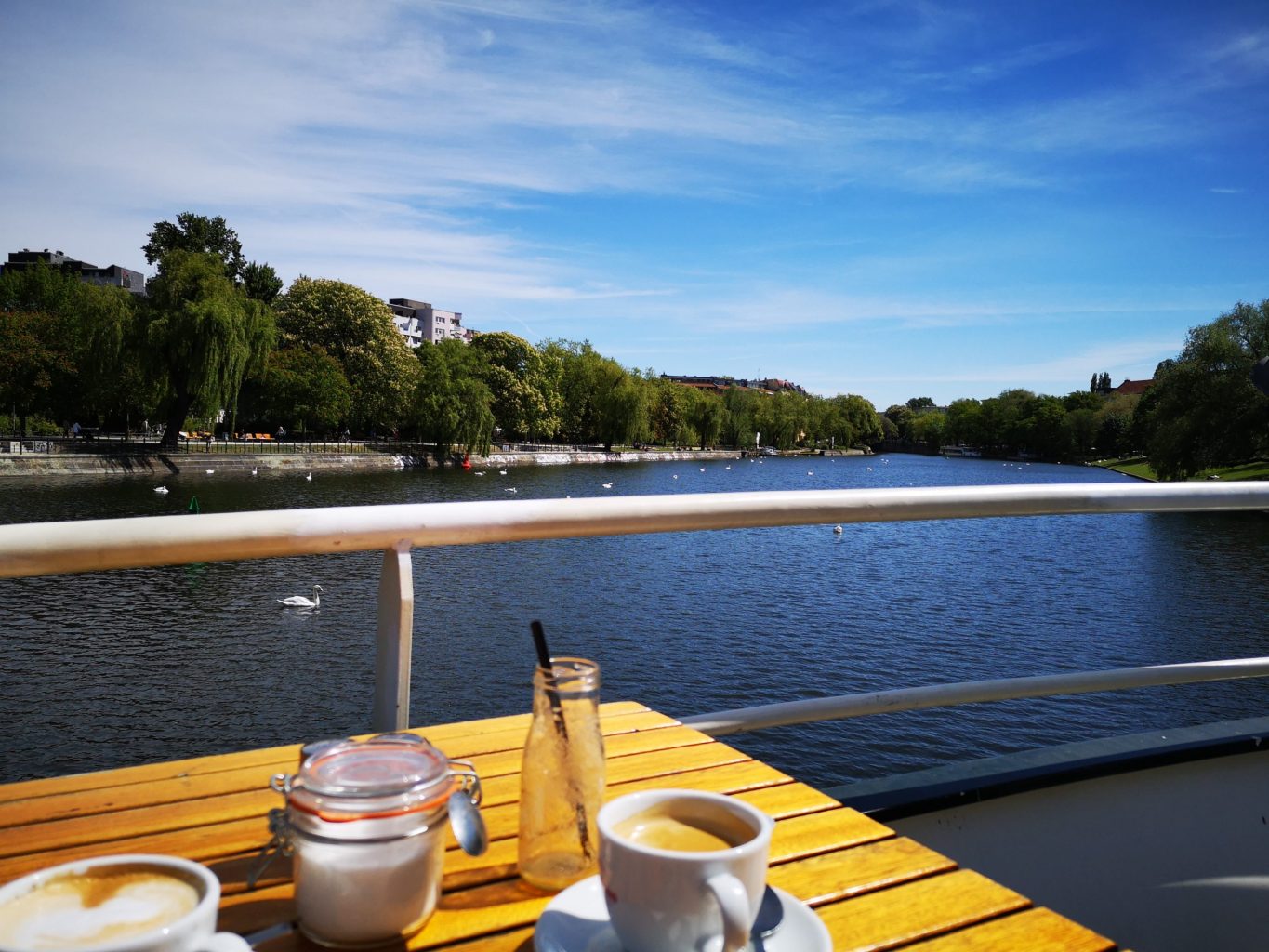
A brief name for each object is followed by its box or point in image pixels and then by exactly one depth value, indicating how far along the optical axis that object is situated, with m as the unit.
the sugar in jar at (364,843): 0.75
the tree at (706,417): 94.12
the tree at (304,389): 48.56
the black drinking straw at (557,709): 0.89
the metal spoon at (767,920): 0.75
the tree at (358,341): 54.84
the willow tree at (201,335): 38.41
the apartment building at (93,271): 90.19
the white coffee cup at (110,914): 0.58
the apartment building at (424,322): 122.25
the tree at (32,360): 40.88
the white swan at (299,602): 16.23
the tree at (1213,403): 39.47
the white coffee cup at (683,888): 0.67
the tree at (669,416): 87.50
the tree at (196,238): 57.62
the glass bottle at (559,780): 0.89
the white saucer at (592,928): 0.74
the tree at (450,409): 53.50
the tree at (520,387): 66.44
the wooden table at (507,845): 0.84
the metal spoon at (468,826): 0.80
